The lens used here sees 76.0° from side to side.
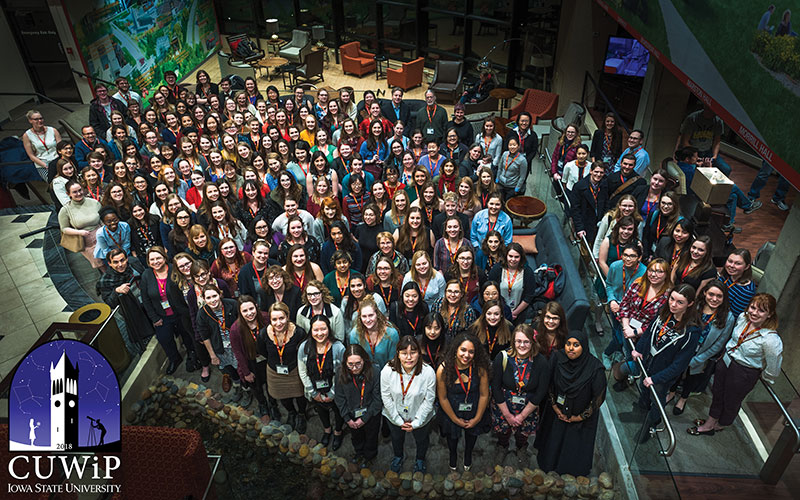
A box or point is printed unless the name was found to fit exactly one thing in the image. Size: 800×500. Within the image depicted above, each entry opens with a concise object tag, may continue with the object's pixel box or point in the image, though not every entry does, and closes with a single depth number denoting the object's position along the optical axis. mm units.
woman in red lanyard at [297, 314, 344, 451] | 4285
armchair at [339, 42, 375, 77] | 15845
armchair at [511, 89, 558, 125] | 11719
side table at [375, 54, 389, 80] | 15712
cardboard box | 6070
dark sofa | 5297
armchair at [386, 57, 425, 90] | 14336
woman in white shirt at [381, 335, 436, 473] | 4074
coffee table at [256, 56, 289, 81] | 15213
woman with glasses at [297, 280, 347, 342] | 4613
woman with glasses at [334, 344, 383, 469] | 4168
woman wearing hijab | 3936
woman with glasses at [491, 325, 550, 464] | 4035
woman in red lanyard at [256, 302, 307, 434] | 4371
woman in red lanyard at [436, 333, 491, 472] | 4016
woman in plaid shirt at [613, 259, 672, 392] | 4484
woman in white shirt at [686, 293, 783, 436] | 3961
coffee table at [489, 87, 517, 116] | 11578
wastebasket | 5469
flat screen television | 11102
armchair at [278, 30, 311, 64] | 15695
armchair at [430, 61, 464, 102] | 13266
